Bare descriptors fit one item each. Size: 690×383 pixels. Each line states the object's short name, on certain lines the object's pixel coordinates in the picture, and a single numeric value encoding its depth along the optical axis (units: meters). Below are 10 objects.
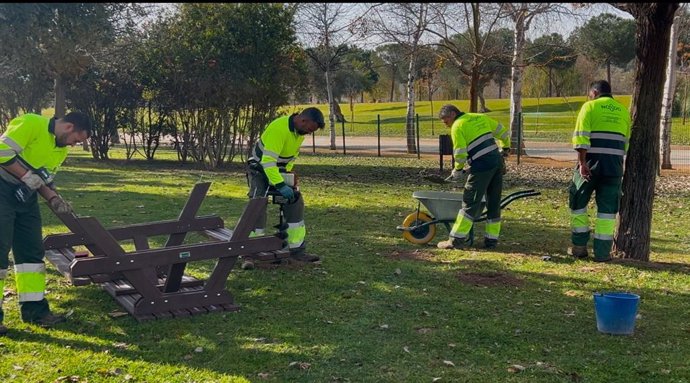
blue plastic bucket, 5.56
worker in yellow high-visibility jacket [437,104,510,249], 8.98
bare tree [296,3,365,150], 28.02
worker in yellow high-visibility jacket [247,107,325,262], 7.55
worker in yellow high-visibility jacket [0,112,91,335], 5.70
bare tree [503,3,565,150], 18.63
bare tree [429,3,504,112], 20.78
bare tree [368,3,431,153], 22.11
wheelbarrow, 9.30
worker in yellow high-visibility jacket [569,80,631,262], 8.15
